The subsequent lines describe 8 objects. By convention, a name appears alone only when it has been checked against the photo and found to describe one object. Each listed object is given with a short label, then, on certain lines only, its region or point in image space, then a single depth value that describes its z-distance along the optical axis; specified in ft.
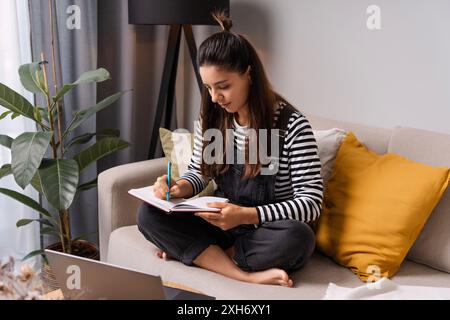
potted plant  6.44
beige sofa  5.42
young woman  5.54
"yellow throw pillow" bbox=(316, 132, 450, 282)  5.58
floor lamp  7.95
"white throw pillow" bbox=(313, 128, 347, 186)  6.43
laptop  4.18
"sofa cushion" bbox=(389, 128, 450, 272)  5.68
